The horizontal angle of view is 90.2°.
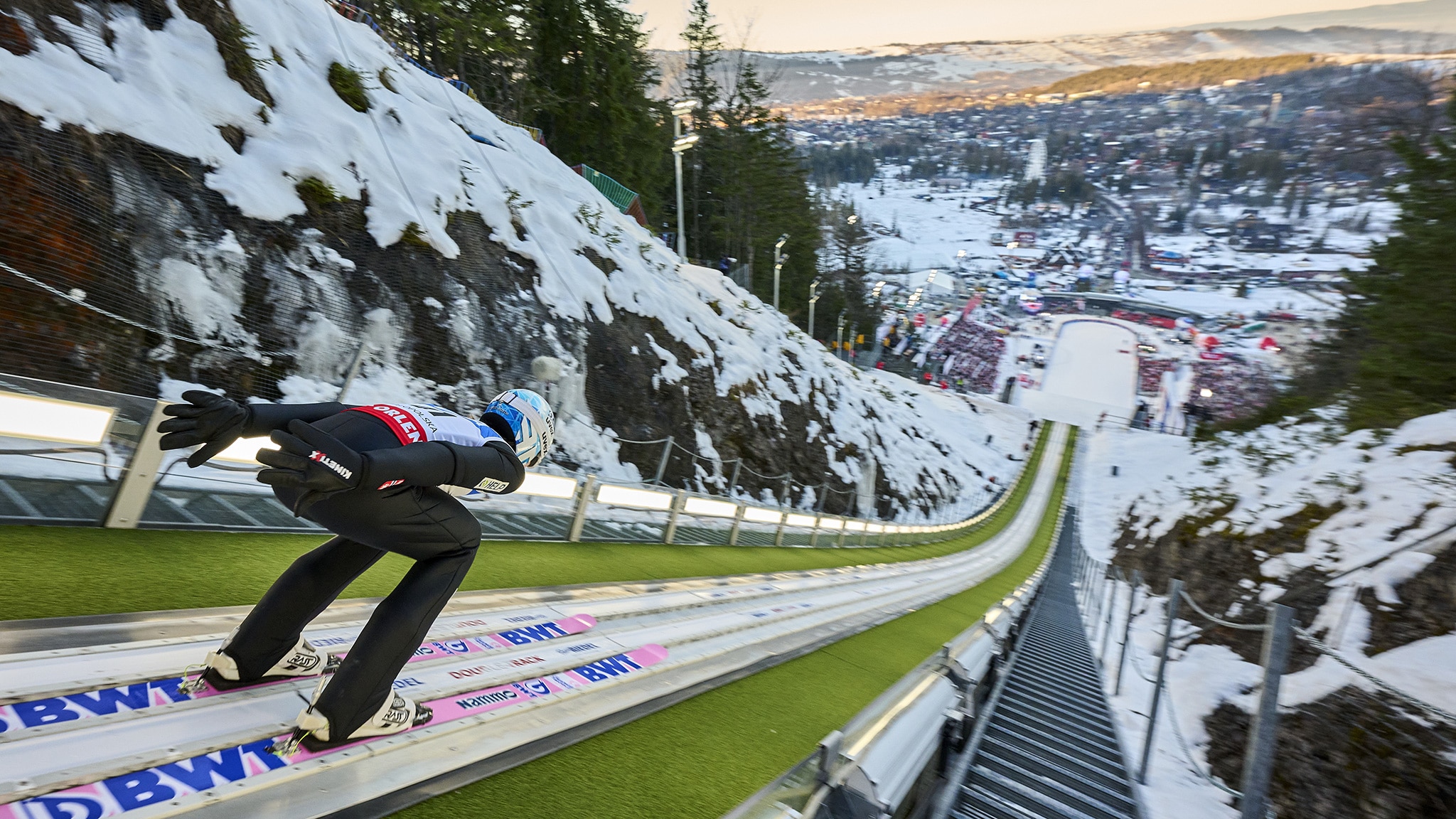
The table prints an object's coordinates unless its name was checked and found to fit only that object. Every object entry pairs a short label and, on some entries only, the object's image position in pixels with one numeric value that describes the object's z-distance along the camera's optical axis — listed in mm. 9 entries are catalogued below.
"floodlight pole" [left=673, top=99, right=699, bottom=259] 25922
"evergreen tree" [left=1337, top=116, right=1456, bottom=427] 15148
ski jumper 2516
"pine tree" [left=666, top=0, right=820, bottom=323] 52188
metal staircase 4051
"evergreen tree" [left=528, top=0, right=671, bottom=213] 38656
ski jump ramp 2250
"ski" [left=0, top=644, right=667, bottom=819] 2039
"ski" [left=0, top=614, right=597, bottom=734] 2361
